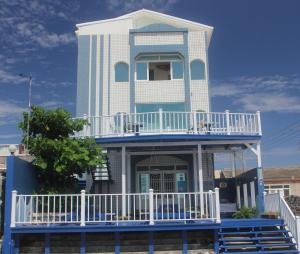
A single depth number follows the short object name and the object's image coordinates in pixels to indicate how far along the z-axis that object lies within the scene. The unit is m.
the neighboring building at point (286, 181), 43.28
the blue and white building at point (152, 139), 12.33
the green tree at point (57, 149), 13.52
